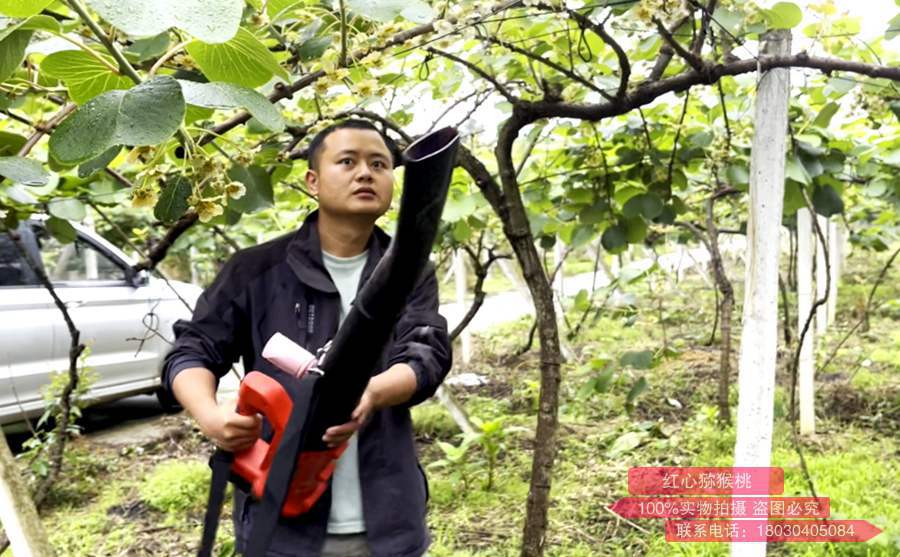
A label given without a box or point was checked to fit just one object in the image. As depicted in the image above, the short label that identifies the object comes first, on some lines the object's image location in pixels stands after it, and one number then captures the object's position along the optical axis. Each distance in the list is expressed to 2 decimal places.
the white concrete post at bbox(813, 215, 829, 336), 6.33
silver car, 3.62
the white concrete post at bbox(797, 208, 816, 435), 3.32
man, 1.26
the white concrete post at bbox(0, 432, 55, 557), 0.95
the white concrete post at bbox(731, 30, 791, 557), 1.45
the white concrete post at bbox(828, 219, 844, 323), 7.55
